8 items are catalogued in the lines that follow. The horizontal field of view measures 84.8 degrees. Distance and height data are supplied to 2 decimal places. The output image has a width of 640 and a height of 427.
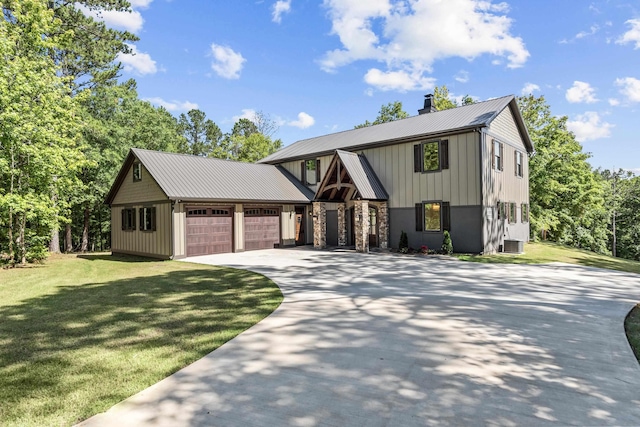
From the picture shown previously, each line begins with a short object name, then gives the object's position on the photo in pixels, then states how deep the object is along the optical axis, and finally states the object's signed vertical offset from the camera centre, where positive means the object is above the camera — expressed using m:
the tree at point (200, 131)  48.25 +12.26
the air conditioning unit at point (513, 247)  16.31 -1.49
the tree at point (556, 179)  24.92 +2.60
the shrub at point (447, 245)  15.71 -1.32
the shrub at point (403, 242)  16.92 -1.26
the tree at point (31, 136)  13.75 +3.45
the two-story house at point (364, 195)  16.05 +1.16
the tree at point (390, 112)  37.88 +11.46
